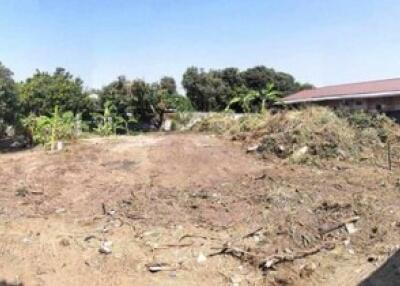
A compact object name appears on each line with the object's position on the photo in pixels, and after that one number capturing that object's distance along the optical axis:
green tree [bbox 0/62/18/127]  13.48
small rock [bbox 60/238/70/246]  6.21
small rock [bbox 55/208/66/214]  7.36
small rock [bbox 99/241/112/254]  5.96
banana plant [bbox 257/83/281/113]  16.58
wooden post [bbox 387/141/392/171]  8.92
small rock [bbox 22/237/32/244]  6.37
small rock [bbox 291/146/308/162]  9.45
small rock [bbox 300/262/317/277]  5.21
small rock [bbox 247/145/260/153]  10.38
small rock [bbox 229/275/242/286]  5.22
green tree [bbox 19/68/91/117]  15.87
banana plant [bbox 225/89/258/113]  16.30
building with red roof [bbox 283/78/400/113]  15.22
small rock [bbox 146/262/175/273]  5.50
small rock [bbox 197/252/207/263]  5.66
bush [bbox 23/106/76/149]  12.81
